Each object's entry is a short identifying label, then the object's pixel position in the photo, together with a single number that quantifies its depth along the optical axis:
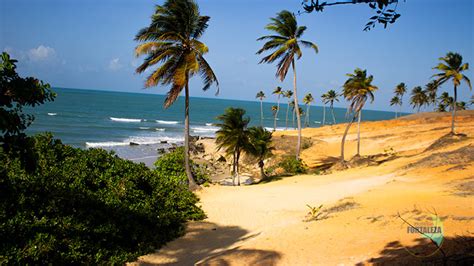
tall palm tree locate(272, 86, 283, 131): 72.31
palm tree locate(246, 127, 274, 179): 24.97
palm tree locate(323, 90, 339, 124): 80.25
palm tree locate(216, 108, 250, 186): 23.73
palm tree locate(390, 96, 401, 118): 93.04
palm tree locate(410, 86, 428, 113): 78.81
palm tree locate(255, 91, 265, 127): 85.25
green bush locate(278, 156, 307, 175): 27.05
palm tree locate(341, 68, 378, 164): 26.81
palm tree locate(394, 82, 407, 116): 76.88
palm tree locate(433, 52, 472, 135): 28.08
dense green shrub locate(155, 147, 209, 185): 21.09
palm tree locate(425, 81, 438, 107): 74.62
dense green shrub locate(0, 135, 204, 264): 7.95
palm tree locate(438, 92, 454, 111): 76.44
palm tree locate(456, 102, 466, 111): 93.88
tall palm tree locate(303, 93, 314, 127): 80.46
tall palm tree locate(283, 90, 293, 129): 77.12
